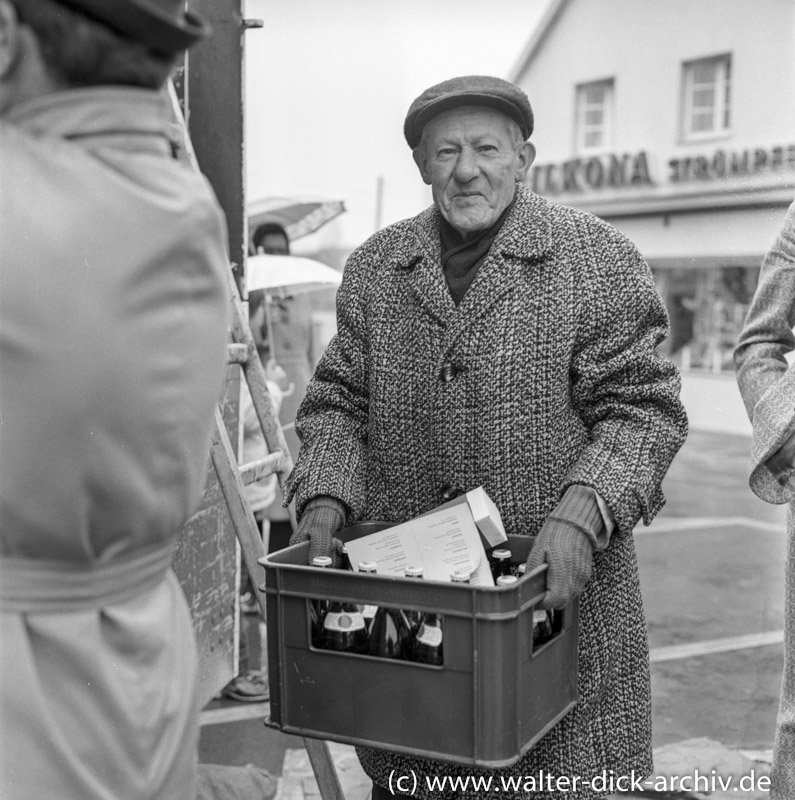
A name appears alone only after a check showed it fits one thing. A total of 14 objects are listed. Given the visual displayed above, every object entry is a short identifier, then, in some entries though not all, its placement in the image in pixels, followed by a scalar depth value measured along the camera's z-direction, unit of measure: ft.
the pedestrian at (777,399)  9.97
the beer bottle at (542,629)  7.96
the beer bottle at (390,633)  7.67
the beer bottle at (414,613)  7.20
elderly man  8.44
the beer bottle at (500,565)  8.25
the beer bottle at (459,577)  7.14
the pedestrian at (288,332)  22.11
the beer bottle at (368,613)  7.75
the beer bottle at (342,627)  7.59
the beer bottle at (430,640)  7.43
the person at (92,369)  4.17
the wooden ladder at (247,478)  9.99
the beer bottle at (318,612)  7.54
